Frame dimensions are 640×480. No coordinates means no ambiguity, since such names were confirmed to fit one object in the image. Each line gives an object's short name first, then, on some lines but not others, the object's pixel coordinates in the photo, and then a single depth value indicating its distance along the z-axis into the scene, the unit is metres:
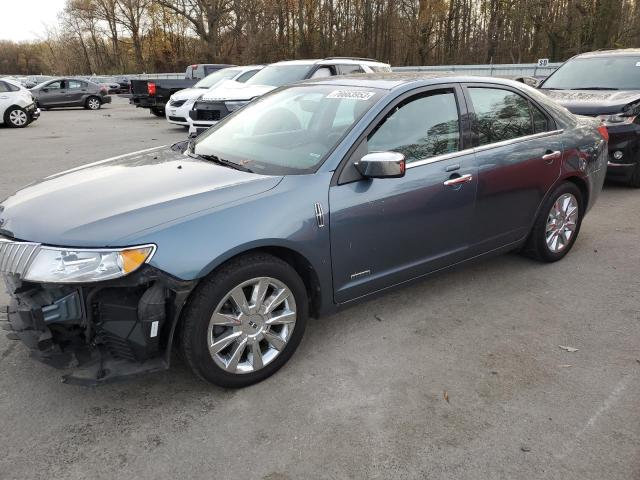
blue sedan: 2.48
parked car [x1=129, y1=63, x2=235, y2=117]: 17.92
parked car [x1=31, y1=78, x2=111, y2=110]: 23.38
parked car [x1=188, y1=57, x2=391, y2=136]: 10.12
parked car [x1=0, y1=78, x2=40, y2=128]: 15.75
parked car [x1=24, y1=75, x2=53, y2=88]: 33.56
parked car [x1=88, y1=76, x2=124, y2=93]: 36.75
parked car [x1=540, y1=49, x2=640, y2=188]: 6.84
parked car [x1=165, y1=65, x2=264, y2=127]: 13.10
